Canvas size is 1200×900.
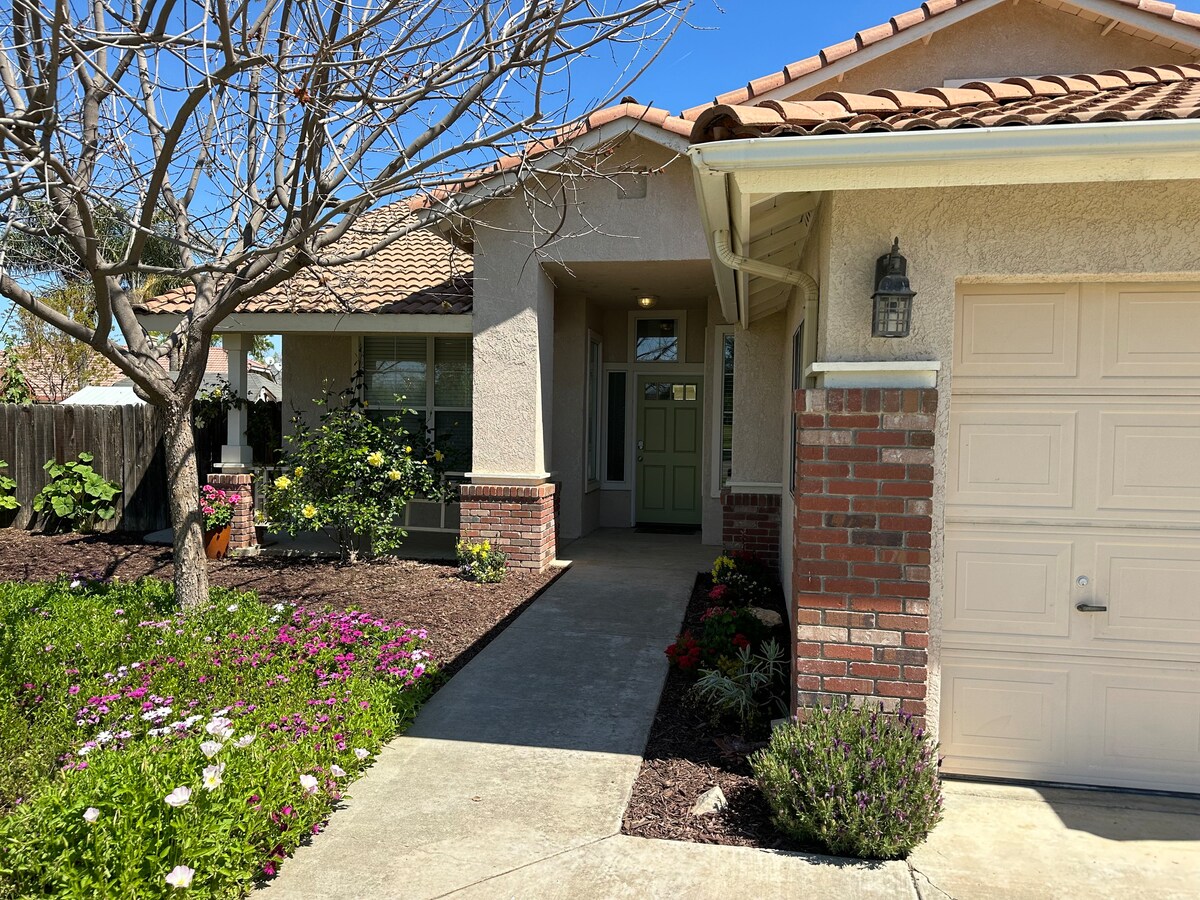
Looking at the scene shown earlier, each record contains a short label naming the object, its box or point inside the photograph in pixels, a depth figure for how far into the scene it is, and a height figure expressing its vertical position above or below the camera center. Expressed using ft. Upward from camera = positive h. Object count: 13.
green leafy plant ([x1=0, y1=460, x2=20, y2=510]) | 37.60 -3.26
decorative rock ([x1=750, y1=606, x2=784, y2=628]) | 20.93 -4.79
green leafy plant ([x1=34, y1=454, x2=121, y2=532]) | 36.86 -3.31
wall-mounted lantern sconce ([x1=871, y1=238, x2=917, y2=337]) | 11.80 +1.93
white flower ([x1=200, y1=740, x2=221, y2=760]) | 10.40 -4.09
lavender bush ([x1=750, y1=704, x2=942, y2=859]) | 10.82 -4.72
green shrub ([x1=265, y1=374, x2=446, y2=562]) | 28.81 -2.04
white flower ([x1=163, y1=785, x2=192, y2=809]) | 9.39 -4.25
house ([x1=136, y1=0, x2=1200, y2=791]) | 11.05 +0.42
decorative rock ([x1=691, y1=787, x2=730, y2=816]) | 12.12 -5.52
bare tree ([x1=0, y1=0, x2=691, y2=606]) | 15.15 +5.93
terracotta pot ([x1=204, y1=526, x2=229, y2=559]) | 31.40 -4.52
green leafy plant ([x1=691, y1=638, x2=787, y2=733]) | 15.16 -4.92
